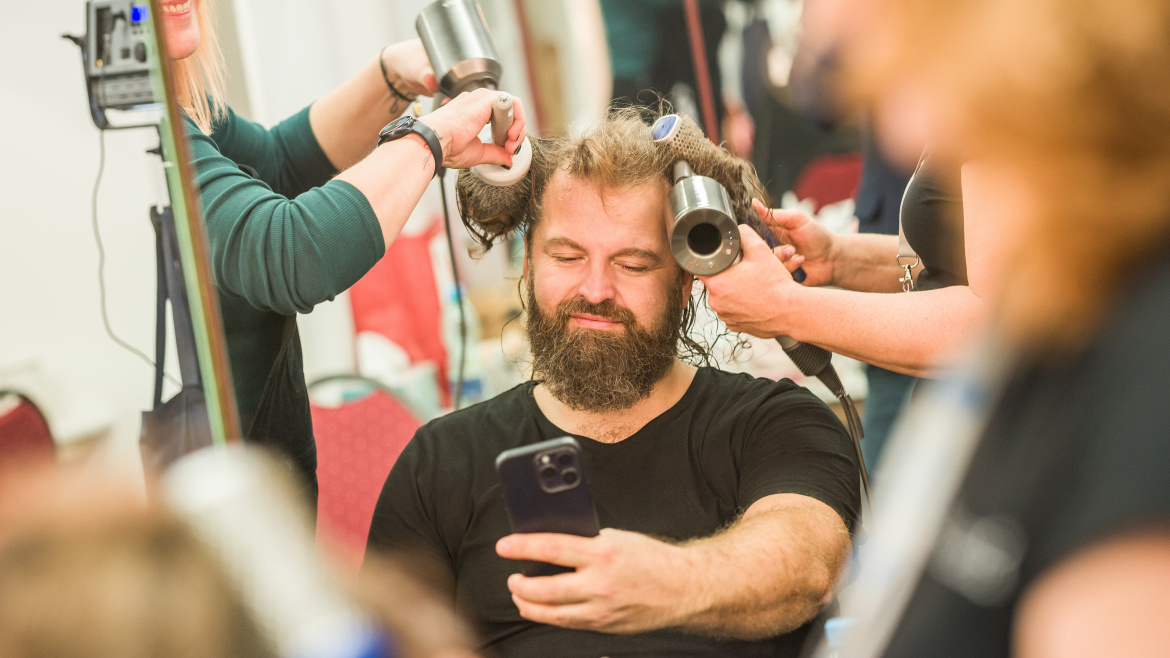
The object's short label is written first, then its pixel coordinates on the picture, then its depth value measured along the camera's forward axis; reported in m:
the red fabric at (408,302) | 2.08
